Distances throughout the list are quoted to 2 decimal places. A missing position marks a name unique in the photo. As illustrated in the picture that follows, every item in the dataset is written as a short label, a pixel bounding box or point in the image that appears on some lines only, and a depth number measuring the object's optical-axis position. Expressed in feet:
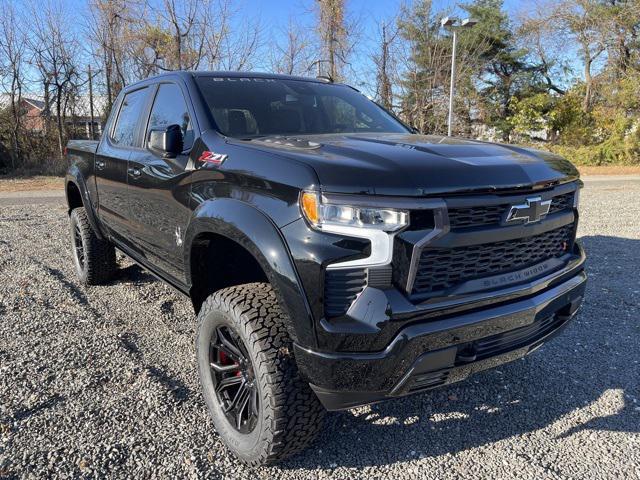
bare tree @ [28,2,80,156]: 60.54
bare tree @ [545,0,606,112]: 86.84
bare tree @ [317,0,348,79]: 68.69
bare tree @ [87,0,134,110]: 62.95
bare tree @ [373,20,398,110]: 73.51
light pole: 49.39
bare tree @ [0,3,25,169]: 59.11
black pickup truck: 6.02
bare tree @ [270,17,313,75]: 68.64
